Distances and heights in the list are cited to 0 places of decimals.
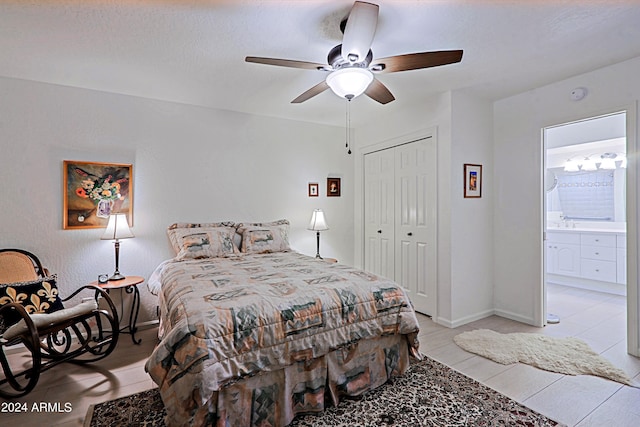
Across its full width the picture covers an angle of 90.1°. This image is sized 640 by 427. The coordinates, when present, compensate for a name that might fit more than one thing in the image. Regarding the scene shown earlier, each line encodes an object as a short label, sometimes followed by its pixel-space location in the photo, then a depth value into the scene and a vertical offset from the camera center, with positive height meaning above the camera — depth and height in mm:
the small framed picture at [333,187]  4730 +383
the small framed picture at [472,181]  3527 +357
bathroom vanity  4594 -714
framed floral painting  3170 +211
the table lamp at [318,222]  4227 -125
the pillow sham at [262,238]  3610 -297
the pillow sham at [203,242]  3248 -308
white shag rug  2422 -1190
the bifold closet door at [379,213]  4277 -6
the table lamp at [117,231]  3119 -176
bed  1587 -731
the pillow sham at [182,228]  3389 -175
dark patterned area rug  1856 -1208
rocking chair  2057 -763
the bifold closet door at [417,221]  3637 -105
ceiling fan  1817 +974
